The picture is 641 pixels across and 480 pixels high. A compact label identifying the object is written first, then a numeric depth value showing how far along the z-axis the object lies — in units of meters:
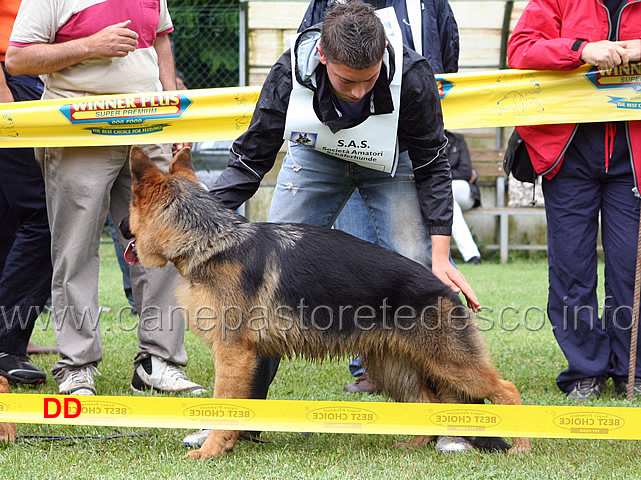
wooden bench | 10.71
